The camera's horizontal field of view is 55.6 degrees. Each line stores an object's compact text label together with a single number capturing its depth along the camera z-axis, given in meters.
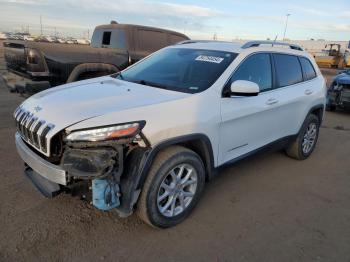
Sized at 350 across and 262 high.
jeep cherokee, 2.78
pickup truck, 5.85
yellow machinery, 30.80
